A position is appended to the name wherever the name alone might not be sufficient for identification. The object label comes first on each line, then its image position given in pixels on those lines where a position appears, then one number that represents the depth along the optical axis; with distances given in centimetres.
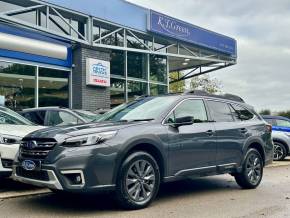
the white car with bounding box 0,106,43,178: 454
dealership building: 898
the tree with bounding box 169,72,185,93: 2148
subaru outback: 367
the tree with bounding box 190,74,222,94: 2547
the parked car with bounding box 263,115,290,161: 960
